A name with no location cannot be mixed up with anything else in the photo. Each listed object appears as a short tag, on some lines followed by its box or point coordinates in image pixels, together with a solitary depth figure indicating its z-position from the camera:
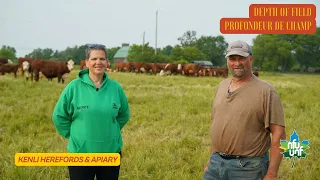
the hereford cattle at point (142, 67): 31.32
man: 2.25
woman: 2.51
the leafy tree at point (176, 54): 51.81
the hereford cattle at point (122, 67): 34.72
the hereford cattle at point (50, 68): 15.58
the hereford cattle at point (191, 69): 28.81
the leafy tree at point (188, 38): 85.81
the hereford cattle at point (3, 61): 21.73
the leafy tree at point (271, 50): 61.75
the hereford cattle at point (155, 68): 30.68
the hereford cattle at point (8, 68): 18.02
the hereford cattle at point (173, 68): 29.77
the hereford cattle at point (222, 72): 29.81
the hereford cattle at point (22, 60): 17.67
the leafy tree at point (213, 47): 80.06
